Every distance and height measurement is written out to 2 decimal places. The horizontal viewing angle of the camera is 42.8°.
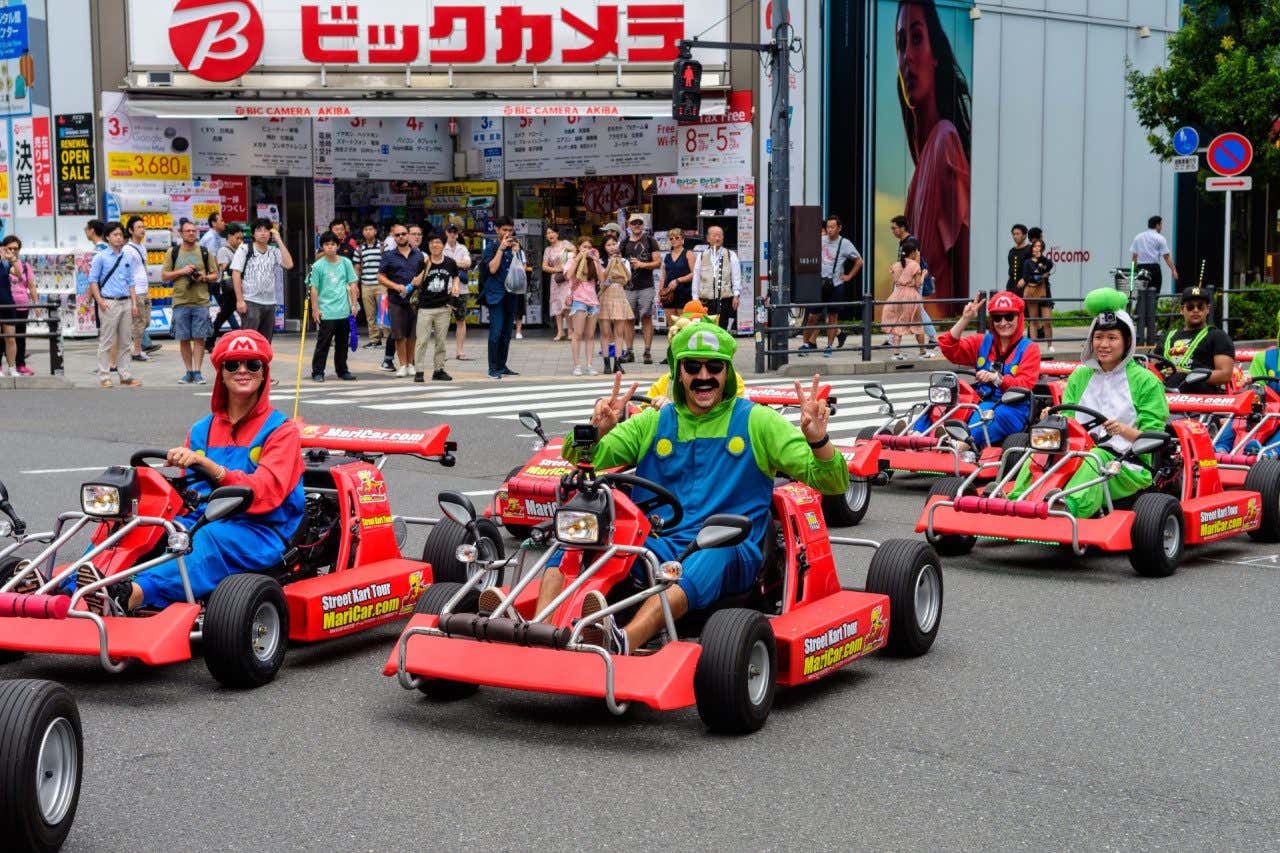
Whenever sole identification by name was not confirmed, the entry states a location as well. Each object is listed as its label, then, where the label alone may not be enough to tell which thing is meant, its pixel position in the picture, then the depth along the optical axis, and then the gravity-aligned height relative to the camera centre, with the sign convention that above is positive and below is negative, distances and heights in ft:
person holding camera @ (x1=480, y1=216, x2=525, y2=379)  64.44 -0.63
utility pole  67.46 +4.05
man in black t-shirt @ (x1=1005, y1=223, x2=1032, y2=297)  78.02 +1.18
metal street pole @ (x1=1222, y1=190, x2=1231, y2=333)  67.13 +0.85
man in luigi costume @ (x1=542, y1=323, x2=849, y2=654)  20.67 -2.23
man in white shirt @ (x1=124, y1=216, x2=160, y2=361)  60.70 +0.40
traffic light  67.82 +7.84
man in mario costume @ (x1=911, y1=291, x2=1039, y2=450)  37.88 -1.87
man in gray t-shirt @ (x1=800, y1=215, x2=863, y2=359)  75.25 +0.76
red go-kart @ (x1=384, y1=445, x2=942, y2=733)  18.28 -4.13
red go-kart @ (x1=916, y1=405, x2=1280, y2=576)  28.45 -4.11
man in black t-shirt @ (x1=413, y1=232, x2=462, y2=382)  61.87 -0.68
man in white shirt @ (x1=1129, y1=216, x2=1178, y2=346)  83.46 +1.49
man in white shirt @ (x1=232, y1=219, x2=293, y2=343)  61.62 +0.08
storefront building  79.30 +8.93
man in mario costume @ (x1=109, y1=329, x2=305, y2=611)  21.35 -2.54
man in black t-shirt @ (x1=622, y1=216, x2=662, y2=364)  68.64 +0.43
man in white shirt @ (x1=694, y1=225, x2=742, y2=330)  67.00 +0.28
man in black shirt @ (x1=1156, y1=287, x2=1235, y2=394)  37.32 -1.66
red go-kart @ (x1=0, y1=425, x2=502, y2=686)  19.54 -3.94
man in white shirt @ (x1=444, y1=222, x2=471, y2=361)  68.39 +0.83
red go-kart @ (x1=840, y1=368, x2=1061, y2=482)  36.50 -3.59
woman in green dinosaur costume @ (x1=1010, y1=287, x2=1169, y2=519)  30.12 -2.18
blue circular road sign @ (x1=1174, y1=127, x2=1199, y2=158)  67.77 +5.73
